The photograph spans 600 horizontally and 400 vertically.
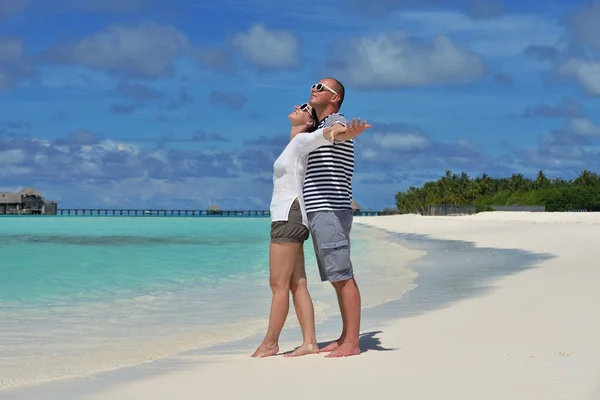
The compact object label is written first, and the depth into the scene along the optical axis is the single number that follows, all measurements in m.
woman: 5.57
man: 5.57
